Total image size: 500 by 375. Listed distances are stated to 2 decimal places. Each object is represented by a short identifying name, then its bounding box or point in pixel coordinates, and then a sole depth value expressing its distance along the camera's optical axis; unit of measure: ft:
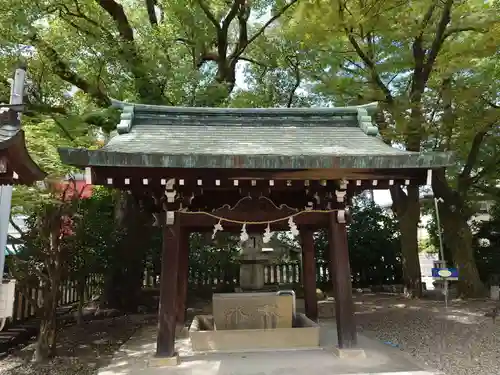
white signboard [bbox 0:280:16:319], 16.30
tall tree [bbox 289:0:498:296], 34.50
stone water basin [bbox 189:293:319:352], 23.17
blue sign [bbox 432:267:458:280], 31.14
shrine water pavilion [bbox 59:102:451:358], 19.02
